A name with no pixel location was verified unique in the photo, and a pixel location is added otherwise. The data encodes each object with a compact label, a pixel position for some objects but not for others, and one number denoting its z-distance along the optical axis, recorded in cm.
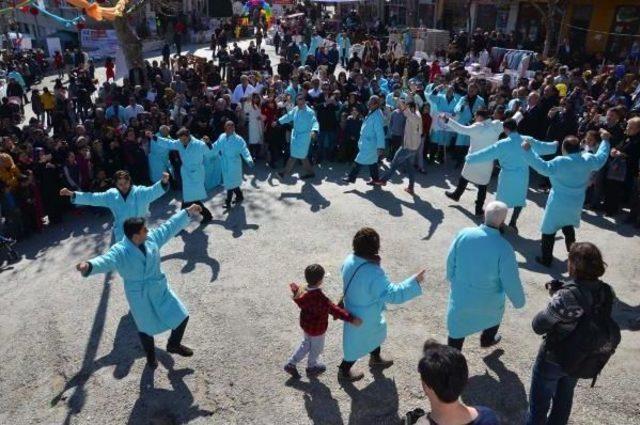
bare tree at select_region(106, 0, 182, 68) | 1462
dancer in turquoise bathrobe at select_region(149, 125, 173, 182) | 956
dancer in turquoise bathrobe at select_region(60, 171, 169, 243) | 593
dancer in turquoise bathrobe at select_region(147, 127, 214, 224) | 809
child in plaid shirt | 423
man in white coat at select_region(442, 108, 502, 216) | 816
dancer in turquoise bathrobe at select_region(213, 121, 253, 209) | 873
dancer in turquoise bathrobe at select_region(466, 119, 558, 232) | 689
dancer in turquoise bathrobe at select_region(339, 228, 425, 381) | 409
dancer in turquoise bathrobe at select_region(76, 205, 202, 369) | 448
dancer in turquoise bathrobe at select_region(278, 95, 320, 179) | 981
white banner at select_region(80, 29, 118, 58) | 2562
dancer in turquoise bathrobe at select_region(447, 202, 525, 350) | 420
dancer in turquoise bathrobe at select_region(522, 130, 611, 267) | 608
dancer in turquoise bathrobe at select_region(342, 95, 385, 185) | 920
